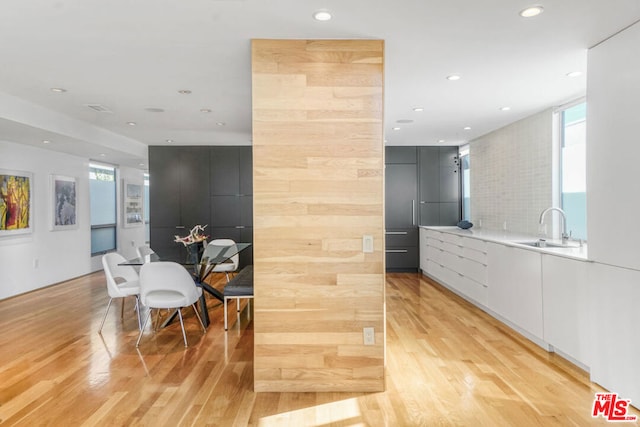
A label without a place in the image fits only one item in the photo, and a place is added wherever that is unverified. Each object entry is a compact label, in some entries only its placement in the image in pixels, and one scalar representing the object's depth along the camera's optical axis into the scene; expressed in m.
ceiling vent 4.63
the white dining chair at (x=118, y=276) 4.15
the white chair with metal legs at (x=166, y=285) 3.70
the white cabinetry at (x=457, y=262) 4.84
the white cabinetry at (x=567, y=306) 2.99
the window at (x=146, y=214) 11.03
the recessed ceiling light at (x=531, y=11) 2.40
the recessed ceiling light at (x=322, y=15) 2.43
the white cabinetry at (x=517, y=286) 3.61
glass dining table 4.41
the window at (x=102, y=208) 8.01
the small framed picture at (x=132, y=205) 9.02
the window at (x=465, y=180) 7.63
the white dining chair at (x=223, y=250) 5.34
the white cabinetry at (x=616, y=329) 2.51
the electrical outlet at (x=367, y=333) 2.84
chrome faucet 4.14
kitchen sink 3.99
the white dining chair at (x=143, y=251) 5.22
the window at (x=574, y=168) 4.35
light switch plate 2.84
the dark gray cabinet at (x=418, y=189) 7.75
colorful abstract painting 5.61
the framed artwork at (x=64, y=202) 6.64
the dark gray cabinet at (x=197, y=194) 7.78
